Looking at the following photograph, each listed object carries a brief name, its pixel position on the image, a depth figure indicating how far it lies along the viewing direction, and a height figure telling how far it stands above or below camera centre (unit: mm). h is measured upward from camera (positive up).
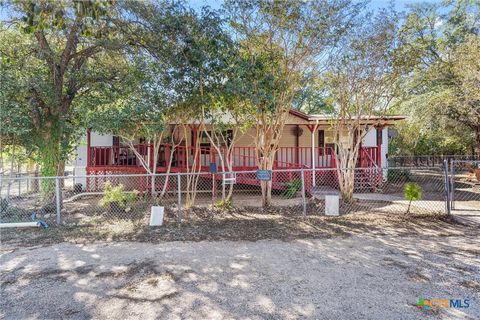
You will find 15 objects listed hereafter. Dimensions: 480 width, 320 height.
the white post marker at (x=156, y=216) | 6273 -1224
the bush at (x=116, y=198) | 7230 -945
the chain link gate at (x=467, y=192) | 7352 -1158
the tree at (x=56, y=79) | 6723 +2197
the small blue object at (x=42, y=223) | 6024 -1331
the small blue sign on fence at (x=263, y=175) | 6892 -336
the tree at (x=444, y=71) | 9094 +3601
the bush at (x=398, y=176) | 13766 -726
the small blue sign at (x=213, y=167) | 7608 -154
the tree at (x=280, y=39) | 6484 +3009
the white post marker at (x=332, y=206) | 6977 -1108
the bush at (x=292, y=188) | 9750 -946
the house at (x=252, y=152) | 10508 +402
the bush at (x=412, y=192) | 6648 -732
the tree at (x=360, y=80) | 7246 +2264
